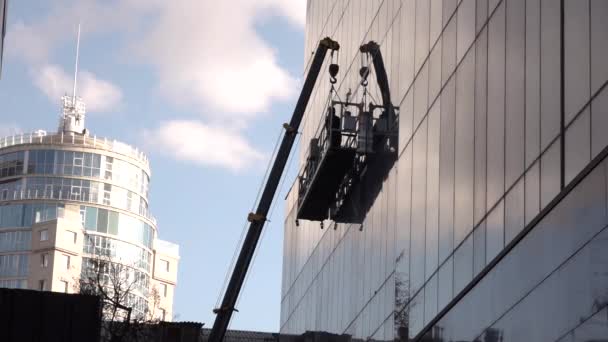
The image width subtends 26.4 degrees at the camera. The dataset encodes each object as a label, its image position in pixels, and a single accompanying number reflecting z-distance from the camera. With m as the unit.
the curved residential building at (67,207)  159.75
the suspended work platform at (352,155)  40.37
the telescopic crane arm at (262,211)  52.91
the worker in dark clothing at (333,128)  44.28
